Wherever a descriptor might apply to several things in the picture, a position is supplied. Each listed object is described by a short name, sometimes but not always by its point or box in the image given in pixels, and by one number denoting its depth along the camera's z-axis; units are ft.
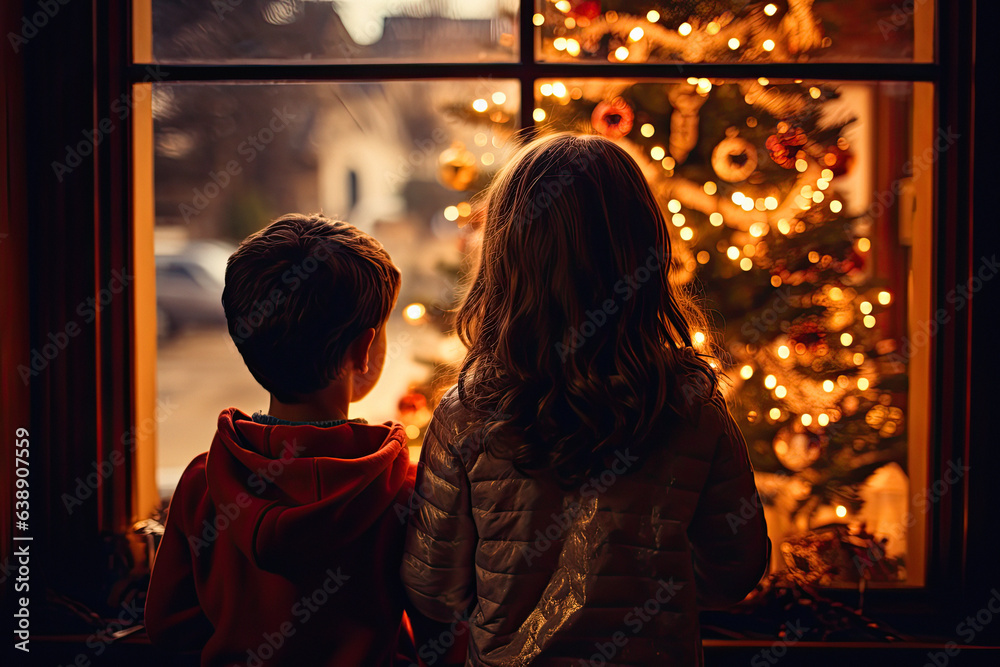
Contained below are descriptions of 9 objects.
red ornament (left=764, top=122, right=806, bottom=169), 5.73
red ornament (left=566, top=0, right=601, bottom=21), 5.79
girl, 3.04
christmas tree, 5.75
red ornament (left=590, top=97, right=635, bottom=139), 5.59
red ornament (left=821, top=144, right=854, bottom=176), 5.90
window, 5.67
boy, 3.16
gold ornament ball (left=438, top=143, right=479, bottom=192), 6.06
